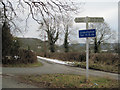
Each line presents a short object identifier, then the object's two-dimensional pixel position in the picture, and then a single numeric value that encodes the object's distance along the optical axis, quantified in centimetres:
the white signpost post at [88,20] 638
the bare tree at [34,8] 1024
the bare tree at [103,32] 3478
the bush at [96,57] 1477
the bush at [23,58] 1460
